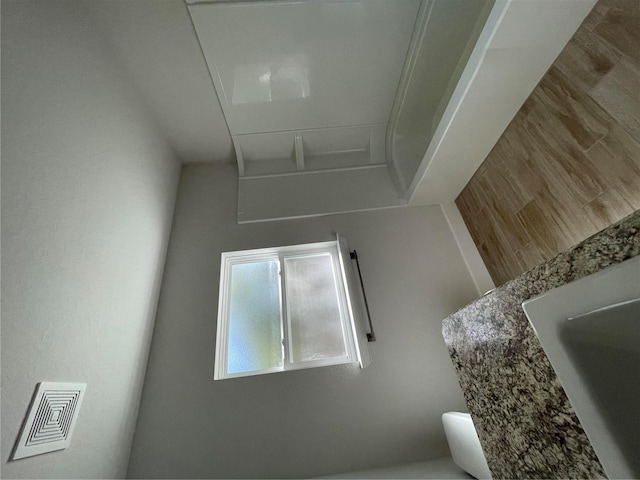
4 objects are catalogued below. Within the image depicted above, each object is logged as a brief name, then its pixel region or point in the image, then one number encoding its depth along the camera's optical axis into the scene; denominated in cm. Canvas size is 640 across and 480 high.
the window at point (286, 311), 147
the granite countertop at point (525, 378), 37
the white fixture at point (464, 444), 98
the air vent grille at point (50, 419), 77
